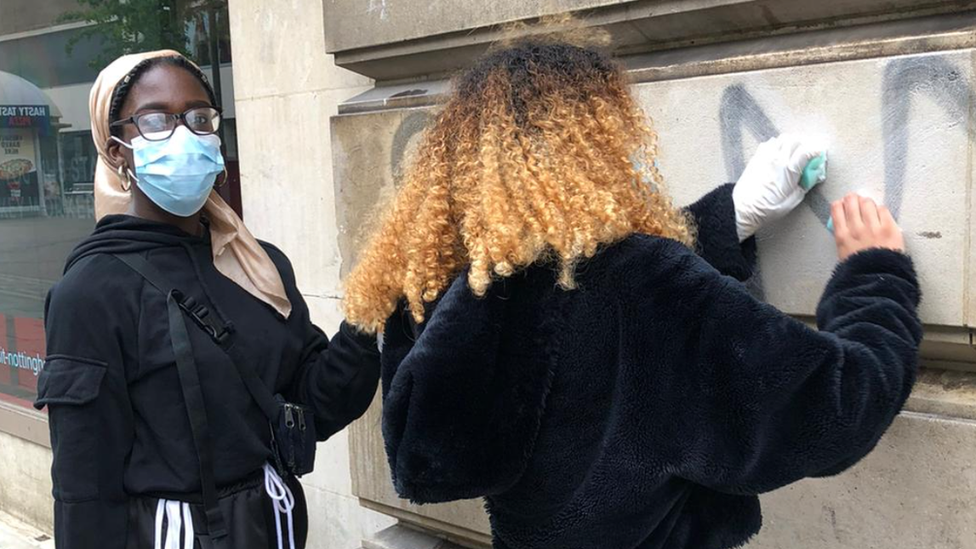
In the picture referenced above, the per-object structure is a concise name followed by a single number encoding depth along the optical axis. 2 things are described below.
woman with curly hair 1.46
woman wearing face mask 2.01
